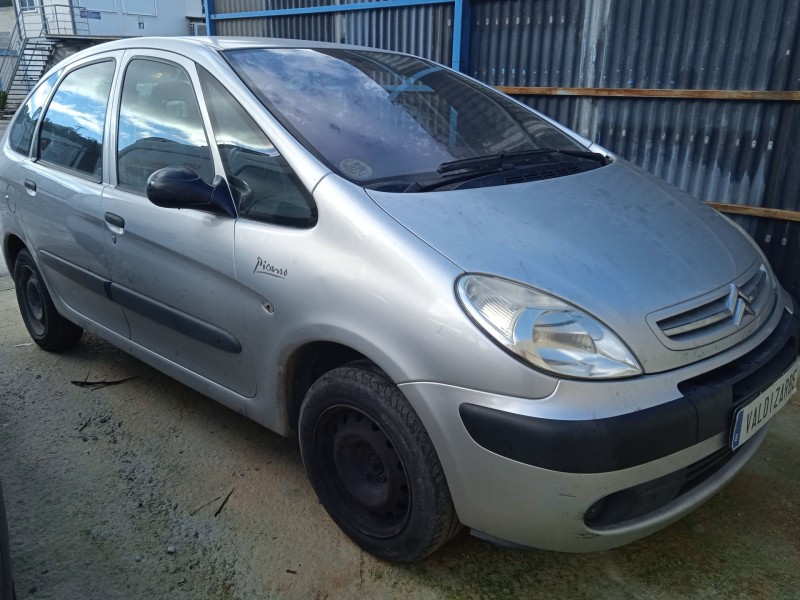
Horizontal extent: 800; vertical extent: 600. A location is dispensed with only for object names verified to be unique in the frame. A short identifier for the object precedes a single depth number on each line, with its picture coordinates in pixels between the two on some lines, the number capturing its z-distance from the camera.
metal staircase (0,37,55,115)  24.77
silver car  1.74
